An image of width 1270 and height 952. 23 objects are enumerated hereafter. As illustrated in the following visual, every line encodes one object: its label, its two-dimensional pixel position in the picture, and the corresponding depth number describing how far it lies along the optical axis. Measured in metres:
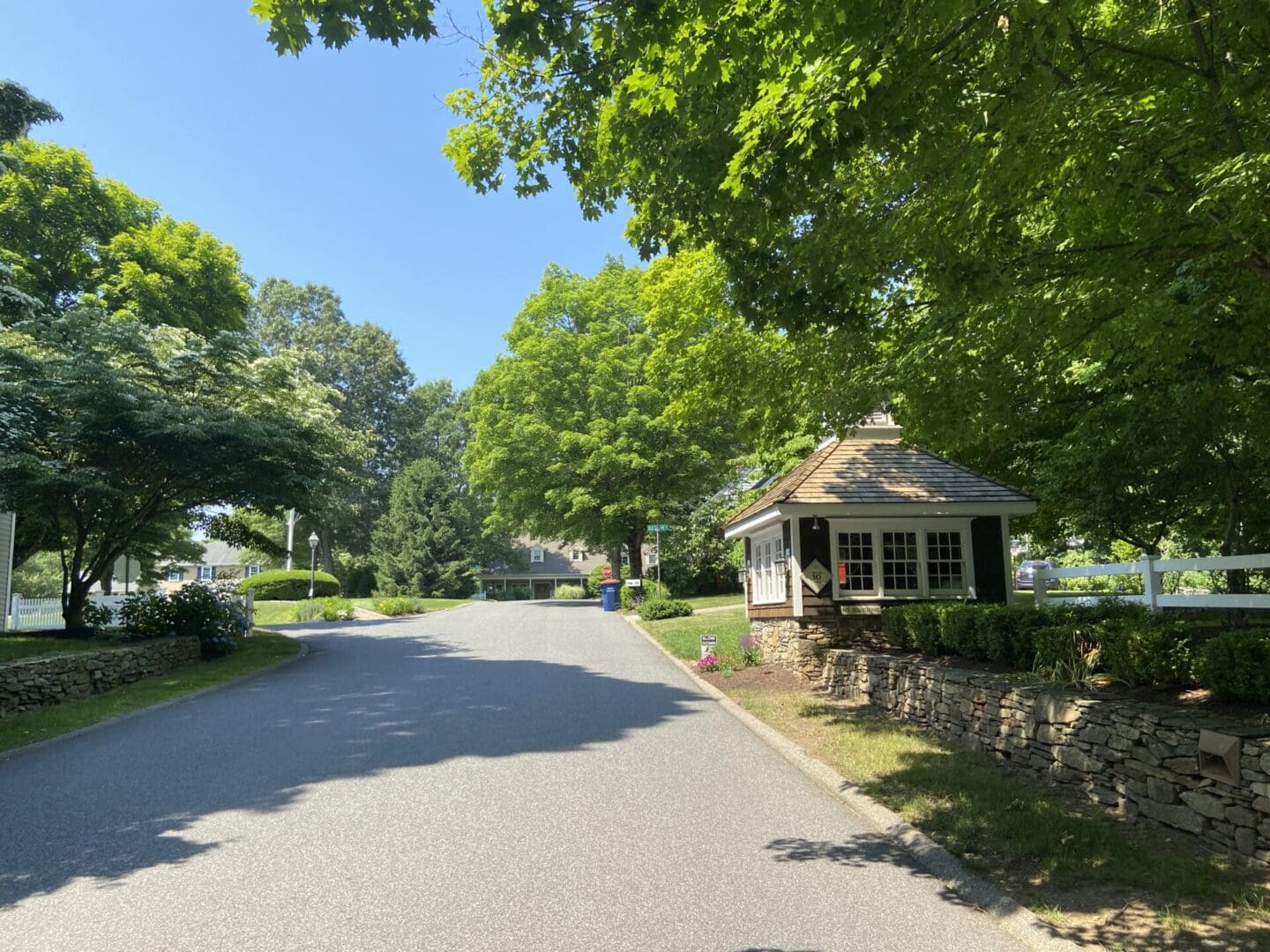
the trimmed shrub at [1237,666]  5.78
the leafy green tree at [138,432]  14.48
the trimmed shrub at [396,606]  34.56
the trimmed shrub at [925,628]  11.23
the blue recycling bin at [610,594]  33.88
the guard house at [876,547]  14.09
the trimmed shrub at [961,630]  9.97
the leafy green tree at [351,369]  61.16
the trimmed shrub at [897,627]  12.41
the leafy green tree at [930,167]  4.71
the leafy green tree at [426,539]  52.12
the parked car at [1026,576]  35.52
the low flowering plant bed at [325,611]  32.56
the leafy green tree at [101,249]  22.78
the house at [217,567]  66.19
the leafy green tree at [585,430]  36.91
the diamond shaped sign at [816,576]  14.23
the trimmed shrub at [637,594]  33.56
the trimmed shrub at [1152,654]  6.79
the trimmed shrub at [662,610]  26.50
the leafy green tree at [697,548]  36.91
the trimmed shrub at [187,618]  17.12
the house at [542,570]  71.44
